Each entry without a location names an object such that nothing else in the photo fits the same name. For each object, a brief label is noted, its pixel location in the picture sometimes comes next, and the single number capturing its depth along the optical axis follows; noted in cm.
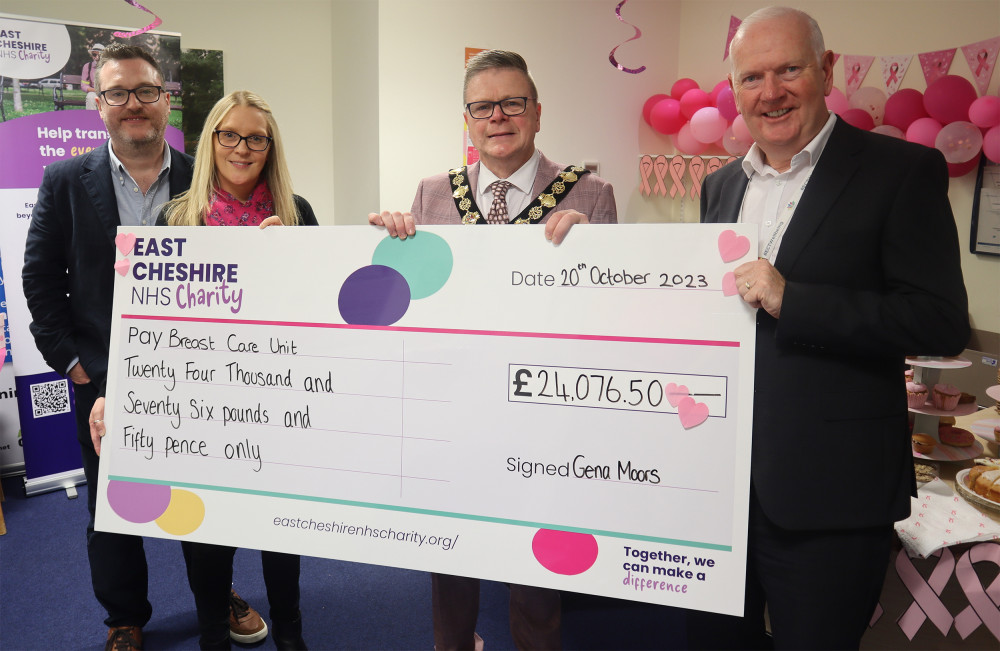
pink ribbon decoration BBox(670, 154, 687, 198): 470
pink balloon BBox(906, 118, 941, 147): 322
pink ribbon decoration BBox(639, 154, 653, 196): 484
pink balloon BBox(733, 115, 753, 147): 380
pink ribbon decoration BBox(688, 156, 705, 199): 461
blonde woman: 177
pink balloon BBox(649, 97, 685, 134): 456
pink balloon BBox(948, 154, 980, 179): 327
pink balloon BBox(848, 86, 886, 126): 353
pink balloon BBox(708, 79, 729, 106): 418
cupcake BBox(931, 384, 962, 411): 204
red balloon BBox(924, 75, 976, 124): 311
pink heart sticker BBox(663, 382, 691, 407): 127
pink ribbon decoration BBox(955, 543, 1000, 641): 163
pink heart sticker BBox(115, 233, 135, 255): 158
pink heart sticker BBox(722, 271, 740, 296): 123
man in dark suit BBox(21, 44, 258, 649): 196
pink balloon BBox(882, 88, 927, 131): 332
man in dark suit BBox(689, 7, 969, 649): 119
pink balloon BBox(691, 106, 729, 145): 416
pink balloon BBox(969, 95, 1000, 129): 297
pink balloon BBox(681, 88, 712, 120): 440
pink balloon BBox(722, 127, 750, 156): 395
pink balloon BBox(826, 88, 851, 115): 361
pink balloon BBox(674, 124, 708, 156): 447
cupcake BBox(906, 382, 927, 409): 208
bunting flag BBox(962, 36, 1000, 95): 320
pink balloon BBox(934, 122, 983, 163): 310
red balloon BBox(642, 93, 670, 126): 474
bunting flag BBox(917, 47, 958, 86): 342
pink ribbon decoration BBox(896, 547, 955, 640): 165
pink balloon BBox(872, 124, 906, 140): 335
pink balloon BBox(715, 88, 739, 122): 392
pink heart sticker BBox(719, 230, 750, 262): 123
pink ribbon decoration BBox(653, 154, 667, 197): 479
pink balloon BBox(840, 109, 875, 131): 353
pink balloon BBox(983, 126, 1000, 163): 298
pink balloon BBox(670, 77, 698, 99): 460
